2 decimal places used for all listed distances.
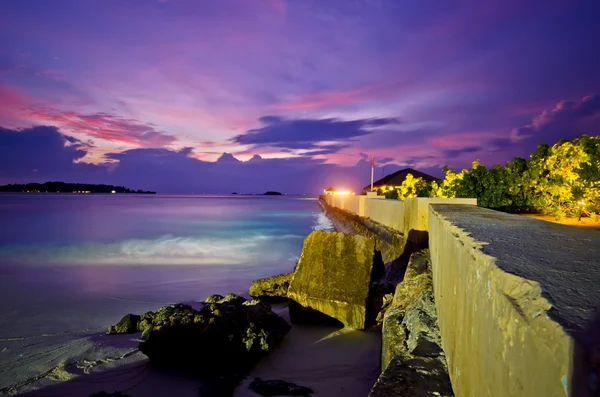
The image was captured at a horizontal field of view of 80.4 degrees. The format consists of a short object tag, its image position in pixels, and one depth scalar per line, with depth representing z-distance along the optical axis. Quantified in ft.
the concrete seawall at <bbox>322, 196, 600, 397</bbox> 2.40
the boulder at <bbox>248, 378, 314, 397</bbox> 13.48
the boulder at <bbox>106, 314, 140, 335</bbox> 20.54
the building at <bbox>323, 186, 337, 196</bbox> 219.22
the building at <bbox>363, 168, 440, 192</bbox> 92.03
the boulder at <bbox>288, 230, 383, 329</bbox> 19.53
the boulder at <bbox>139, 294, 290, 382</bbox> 15.08
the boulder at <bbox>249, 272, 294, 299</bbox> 25.65
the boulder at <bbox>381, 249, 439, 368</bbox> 10.90
